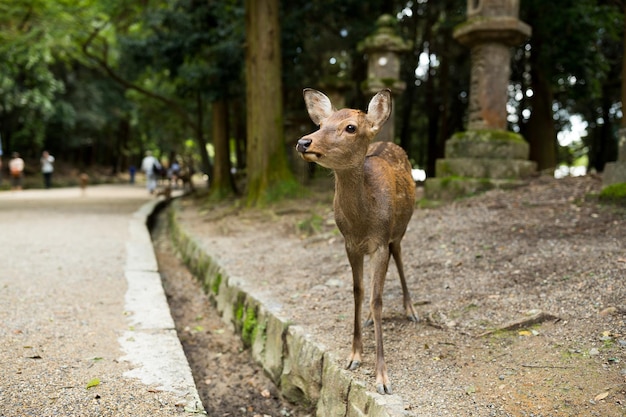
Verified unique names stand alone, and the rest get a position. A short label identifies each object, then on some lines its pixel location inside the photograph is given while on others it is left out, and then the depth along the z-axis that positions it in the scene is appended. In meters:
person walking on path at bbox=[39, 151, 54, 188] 21.27
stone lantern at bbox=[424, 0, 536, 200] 8.40
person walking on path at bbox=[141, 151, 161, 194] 19.98
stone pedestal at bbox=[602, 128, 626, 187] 6.56
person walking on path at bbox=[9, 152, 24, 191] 18.77
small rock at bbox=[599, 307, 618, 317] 3.45
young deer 2.83
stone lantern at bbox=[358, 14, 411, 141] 10.15
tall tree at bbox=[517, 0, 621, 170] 12.29
